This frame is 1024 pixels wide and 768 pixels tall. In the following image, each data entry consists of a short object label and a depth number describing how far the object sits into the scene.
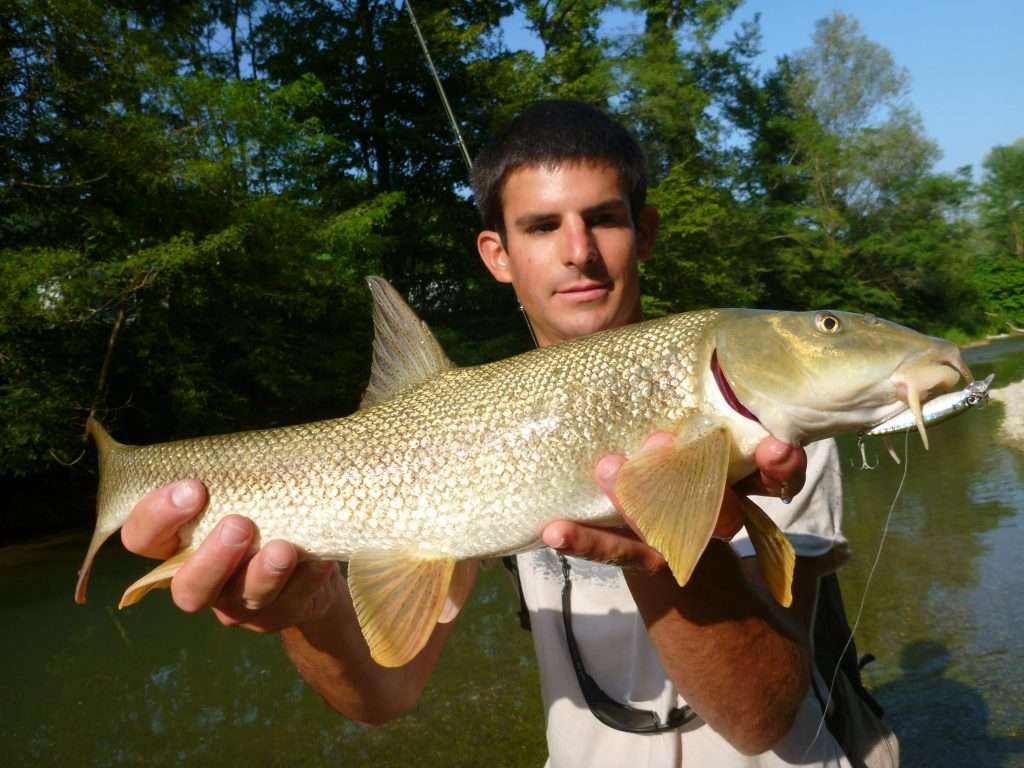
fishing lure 0.66
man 0.64
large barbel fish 0.60
